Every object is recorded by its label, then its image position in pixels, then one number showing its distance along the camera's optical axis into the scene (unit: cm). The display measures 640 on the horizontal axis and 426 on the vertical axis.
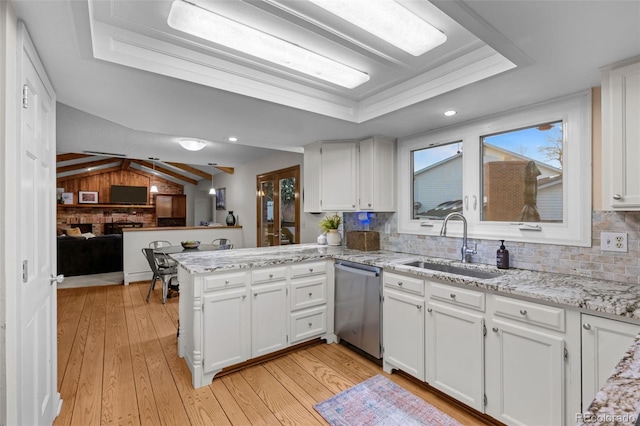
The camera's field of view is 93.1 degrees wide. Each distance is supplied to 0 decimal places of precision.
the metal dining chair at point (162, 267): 446
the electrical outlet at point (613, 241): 184
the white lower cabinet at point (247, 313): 230
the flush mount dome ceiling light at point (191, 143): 448
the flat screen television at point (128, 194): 1041
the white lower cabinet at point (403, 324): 225
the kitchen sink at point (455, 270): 230
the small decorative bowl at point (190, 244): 466
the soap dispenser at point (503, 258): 229
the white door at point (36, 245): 127
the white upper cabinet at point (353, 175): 318
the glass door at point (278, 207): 496
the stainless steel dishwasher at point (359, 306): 258
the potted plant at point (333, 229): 369
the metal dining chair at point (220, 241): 619
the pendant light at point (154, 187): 963
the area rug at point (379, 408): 191
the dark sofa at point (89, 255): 593
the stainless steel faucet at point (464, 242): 255
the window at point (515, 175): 205
